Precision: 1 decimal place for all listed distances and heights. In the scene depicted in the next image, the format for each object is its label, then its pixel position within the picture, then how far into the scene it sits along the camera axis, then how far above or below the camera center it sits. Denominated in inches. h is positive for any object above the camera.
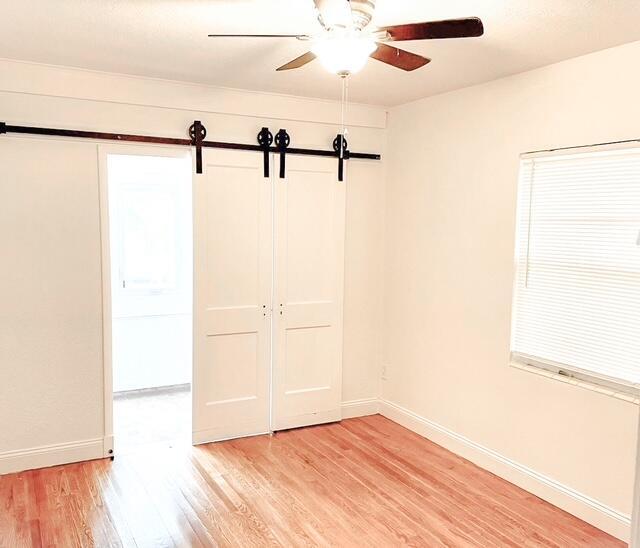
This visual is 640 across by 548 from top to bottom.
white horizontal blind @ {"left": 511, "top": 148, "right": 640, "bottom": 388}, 111.0 -9.0
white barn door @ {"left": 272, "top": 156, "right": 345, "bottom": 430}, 166.9 -23.1
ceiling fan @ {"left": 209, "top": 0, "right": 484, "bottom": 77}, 75.1 +26.5
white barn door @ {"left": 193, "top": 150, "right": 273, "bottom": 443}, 155.9 -22.6
